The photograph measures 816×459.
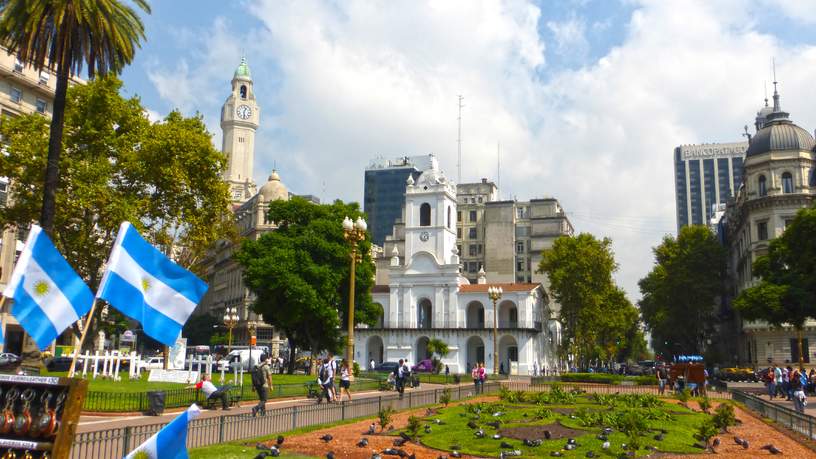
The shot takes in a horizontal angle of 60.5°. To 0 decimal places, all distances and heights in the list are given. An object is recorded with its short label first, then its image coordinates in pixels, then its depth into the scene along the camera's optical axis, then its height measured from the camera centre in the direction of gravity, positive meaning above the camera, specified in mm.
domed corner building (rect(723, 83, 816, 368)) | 53656 +11804
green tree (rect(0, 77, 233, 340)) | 31250 +7453
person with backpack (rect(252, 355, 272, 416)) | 19609 -1182
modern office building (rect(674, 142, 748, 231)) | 192000 +46645
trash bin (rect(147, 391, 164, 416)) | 19234 -1795
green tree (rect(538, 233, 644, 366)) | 64000 +5099
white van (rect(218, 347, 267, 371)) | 44244 -1292
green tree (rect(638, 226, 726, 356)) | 64312 +5612
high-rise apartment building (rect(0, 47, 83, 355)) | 50156 +17371
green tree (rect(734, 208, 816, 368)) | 35250 +3090
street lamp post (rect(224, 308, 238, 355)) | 49950 +1529
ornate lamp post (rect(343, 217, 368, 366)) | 25347 +3827
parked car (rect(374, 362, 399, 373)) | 52875 -2028
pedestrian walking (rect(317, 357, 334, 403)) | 23984 -1321
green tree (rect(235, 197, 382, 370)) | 46938 +4450
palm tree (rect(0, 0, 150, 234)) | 21609 +9474
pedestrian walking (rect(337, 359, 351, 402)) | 25016 -1335
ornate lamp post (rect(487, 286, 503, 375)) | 45031 +2989
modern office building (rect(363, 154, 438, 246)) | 118500 +25215
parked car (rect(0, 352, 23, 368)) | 25562 -1014
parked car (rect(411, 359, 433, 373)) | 56188 -2031
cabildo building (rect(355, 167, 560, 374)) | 62906 +3164
